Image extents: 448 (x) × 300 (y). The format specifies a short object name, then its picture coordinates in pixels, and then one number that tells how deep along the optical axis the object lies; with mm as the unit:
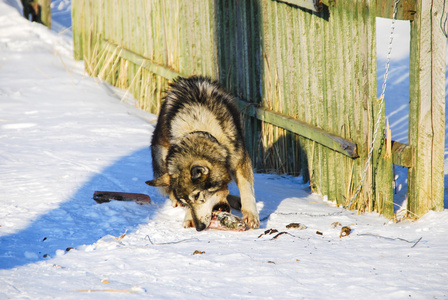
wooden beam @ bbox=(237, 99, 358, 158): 10402
